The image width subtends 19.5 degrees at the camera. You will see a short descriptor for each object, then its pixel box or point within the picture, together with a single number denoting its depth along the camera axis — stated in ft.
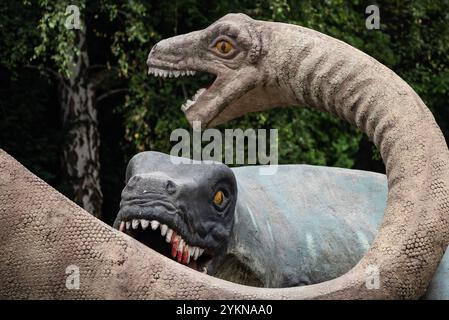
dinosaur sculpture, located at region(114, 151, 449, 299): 19.67
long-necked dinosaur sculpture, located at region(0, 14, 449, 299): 17.47
